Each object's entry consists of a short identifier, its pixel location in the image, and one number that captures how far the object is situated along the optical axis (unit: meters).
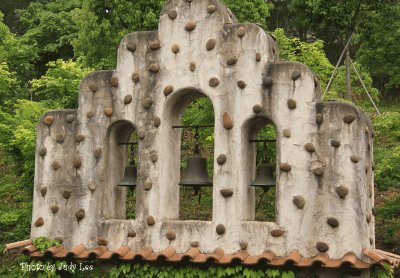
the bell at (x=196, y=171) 8.84
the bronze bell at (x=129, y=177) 9.04
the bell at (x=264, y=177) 8.37
